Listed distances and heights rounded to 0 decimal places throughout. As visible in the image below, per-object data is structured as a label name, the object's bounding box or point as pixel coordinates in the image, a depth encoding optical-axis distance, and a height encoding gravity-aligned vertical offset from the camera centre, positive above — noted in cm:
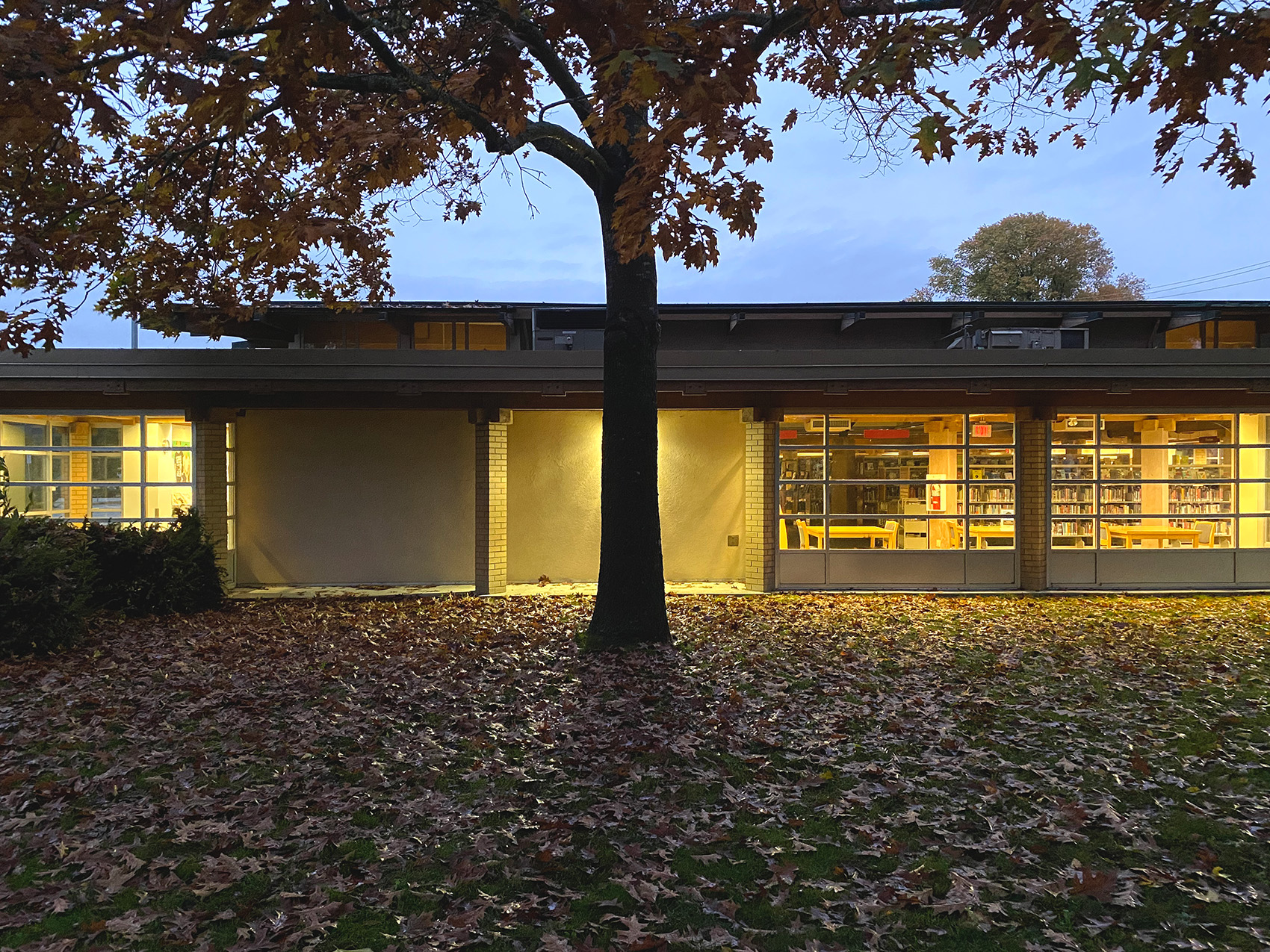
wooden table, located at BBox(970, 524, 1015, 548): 1291 -100
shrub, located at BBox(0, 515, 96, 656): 811 -127
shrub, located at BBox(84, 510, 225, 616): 1026 -128
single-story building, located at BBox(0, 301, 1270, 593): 1176 +26
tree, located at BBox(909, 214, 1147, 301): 3609 +1021
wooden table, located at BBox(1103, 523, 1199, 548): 1291 -102
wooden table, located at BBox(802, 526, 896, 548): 1295 -100
